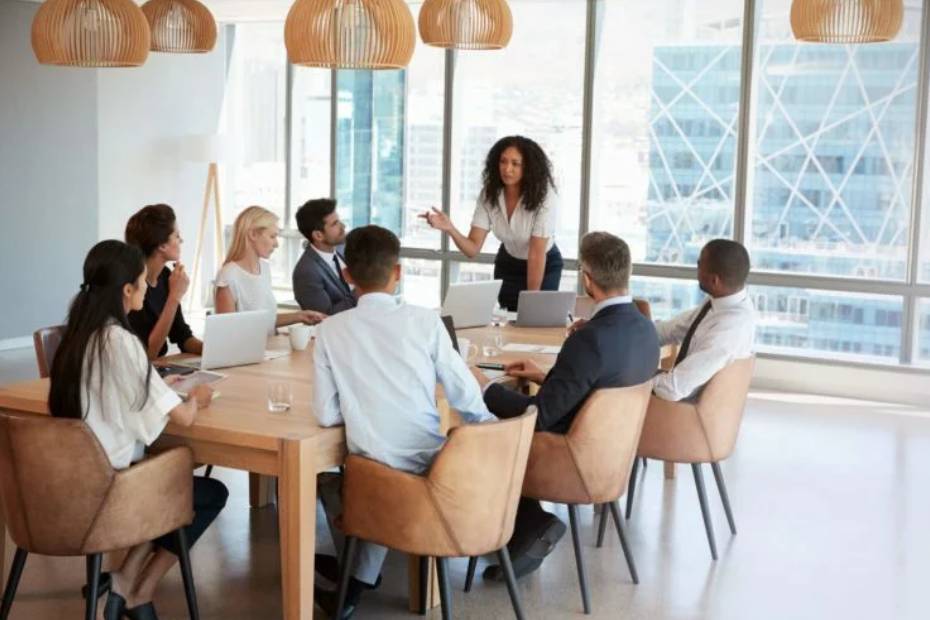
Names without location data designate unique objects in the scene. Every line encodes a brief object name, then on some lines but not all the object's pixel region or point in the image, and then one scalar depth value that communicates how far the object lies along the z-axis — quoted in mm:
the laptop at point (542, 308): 6125
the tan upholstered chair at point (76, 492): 3553
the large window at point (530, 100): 9344
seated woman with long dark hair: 3604
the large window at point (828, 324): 8523
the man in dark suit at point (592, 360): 4285
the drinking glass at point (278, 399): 3990
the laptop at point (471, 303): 5832
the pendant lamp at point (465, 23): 5945
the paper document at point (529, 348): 5430
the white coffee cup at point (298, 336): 5160
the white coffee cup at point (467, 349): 4898
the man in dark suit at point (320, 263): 6004
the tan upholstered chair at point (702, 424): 4930
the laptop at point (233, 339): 4590
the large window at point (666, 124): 8812
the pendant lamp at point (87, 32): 5207
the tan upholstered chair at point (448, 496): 3648
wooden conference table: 3637
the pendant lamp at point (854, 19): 5547
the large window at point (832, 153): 8344
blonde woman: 5484
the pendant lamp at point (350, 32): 5004
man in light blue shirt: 3762
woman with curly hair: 6547
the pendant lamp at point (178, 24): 6090
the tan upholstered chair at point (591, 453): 4242
